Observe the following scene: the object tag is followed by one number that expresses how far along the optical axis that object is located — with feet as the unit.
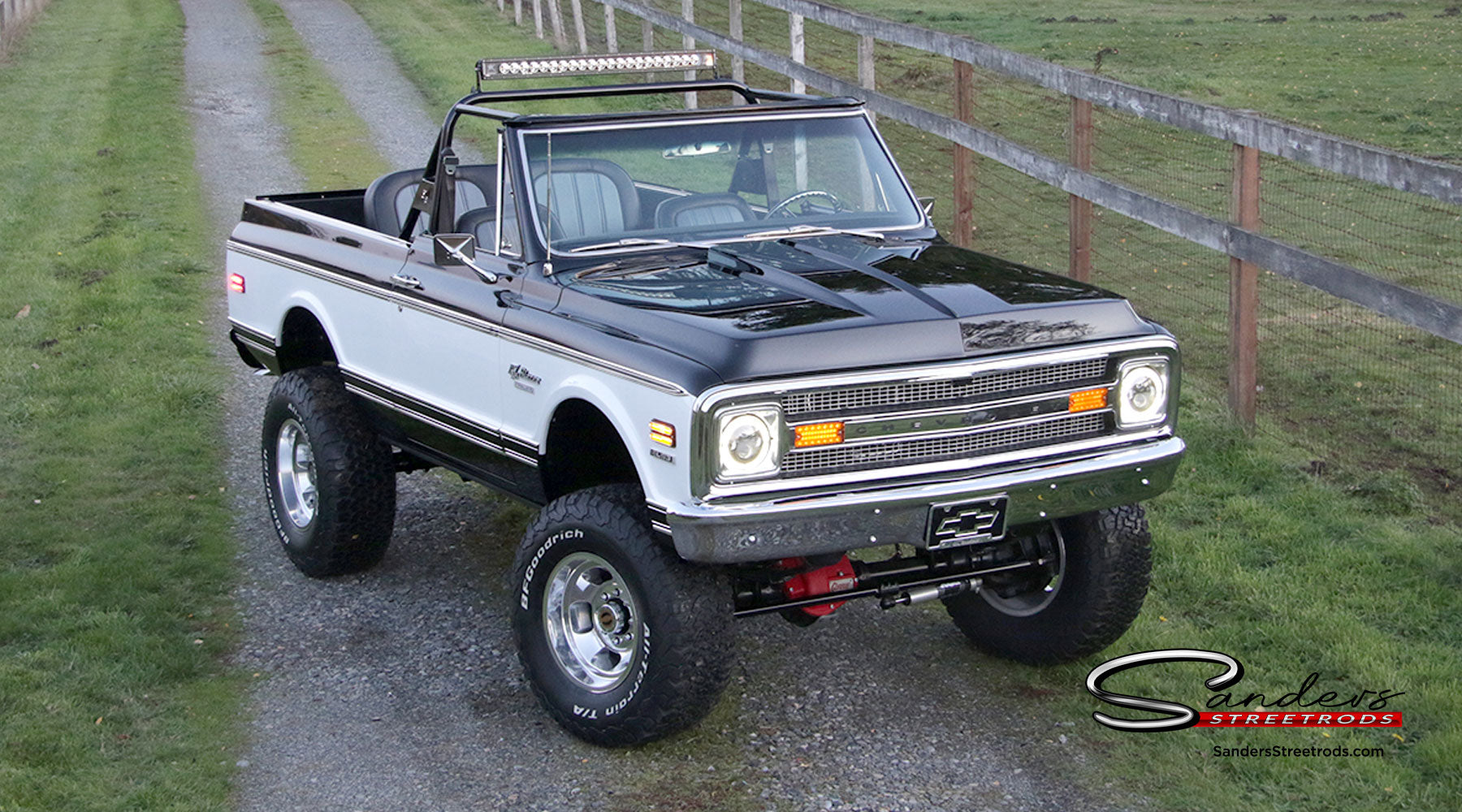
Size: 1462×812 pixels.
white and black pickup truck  15.72
